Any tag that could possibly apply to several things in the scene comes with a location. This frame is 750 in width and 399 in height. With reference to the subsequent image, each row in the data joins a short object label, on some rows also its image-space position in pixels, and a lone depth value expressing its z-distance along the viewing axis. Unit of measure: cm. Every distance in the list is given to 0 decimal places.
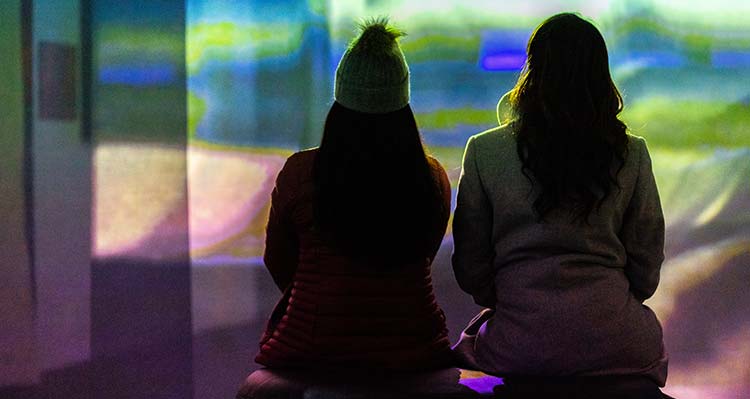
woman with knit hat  531
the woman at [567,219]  529
